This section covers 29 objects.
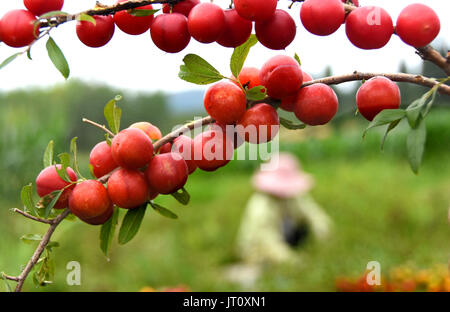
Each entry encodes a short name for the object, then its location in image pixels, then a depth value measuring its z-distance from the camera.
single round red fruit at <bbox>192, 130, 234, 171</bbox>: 0.63
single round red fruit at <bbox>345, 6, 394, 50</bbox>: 0.61
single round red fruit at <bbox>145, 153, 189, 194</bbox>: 0.63
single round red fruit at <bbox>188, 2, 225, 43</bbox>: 0.61
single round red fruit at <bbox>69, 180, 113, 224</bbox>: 0.63
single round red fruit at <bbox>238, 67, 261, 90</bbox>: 0.65
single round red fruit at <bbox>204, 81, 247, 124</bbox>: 0.62
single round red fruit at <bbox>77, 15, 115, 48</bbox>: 0.63
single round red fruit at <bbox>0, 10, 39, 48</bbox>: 0.61
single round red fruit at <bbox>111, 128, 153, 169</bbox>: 0.62
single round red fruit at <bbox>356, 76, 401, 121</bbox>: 0.62
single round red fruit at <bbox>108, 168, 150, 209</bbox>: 0.63
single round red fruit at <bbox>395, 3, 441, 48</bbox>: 0.61
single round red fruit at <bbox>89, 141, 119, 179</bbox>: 0.64
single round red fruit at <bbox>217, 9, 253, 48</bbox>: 0.62
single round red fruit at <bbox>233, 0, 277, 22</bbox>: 0.60
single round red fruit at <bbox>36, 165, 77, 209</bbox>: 0.64
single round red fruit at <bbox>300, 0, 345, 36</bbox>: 0.61
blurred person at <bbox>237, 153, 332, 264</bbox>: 2.80
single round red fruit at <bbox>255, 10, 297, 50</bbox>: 0.62
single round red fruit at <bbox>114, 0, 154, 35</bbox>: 0.63
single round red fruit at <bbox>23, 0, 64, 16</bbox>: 0.62
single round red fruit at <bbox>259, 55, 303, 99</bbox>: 0.62
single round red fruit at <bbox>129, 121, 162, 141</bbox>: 0.66
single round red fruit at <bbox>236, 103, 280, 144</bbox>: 0.62
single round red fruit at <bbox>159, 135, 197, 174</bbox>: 0.64
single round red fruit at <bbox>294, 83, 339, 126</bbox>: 0.62
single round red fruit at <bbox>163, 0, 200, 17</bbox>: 0.63
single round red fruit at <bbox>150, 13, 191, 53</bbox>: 0.62
